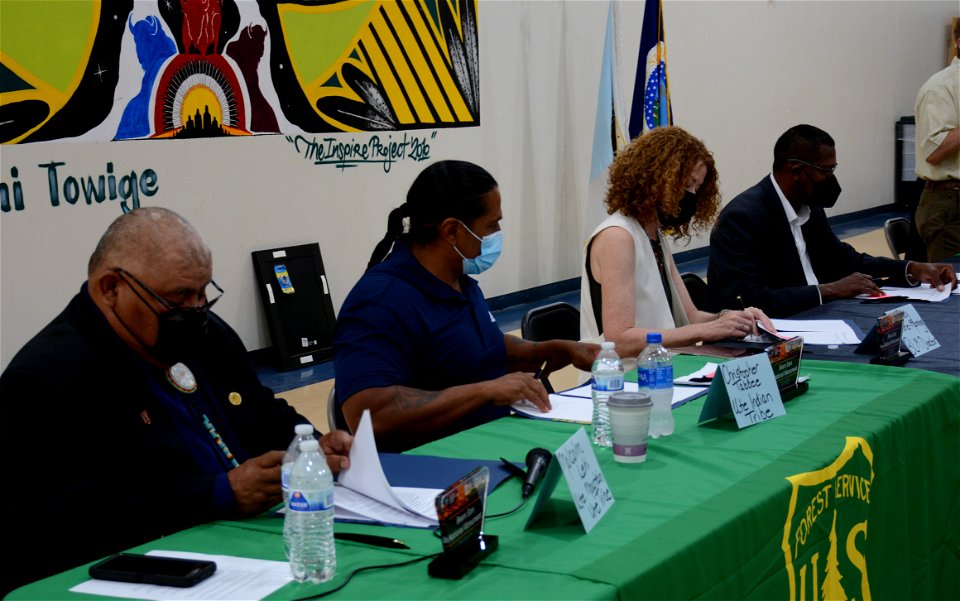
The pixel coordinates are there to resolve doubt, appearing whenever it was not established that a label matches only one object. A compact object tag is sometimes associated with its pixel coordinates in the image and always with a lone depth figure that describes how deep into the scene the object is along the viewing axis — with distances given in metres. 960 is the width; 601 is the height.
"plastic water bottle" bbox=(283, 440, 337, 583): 1.41
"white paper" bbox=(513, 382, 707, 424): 2.26
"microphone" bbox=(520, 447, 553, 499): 1.76
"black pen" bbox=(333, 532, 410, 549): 1.51
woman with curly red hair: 2.97
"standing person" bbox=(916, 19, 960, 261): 5.32
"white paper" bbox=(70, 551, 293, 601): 1.36
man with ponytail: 2.23
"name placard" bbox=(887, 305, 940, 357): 2.91
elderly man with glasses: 1.63
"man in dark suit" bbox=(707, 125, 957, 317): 3.63
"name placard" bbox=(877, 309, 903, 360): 2.77
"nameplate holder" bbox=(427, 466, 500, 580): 1.39
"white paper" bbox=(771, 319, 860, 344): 3.07
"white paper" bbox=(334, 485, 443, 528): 1.62
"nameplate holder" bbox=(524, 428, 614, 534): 1.55
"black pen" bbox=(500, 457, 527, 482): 1.85
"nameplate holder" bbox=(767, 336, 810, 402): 2.33
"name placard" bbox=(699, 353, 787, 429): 2.15
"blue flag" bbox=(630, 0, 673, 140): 6.67
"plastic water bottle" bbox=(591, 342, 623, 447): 2.14
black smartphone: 1.39
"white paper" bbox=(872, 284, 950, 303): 3.69
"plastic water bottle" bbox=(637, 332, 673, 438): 2.11
